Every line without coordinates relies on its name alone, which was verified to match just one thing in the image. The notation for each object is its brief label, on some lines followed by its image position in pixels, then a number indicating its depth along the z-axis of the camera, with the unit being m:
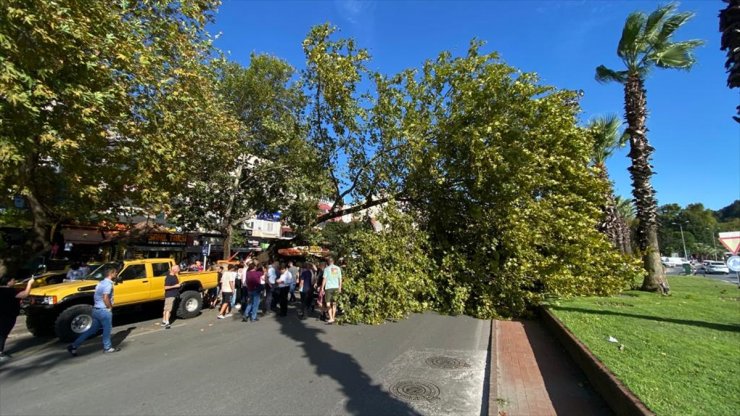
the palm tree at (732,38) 6.51
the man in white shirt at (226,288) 12.84
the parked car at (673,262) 67.42
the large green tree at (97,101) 7.18
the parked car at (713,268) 50.96
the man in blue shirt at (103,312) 7.96
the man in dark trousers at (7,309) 7.50
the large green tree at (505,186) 12.82
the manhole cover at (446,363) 7.41
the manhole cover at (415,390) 5.82
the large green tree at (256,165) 16.03
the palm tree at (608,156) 21.92
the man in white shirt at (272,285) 14.00
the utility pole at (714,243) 96.86
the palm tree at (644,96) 16.23
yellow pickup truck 9.27
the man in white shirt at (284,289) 13.14
